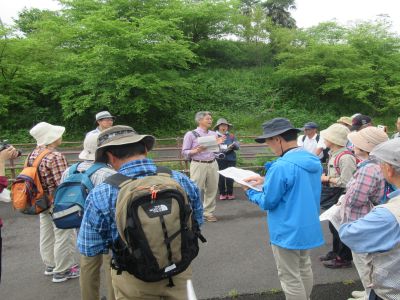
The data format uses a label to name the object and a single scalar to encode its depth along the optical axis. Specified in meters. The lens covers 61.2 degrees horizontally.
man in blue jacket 2.86
